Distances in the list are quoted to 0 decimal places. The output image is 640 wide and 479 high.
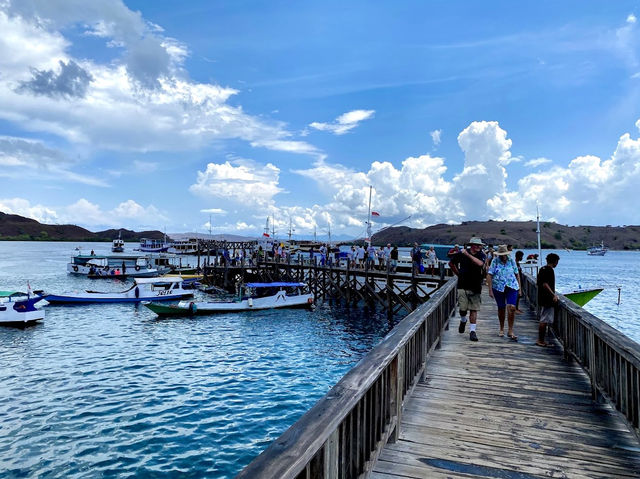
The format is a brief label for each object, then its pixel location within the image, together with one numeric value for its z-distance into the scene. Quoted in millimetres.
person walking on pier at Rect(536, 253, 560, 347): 7734
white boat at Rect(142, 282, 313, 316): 28844
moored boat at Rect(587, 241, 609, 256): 183975
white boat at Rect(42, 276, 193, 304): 33969
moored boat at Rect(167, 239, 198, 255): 120625
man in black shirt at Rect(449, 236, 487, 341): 8492
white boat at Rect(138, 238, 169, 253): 118662
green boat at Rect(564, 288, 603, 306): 26609
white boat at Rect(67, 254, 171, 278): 61106
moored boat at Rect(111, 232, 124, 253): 99956
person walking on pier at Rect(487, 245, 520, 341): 8562
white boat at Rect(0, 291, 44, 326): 24891
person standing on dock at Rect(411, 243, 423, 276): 28203
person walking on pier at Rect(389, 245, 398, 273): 30734
